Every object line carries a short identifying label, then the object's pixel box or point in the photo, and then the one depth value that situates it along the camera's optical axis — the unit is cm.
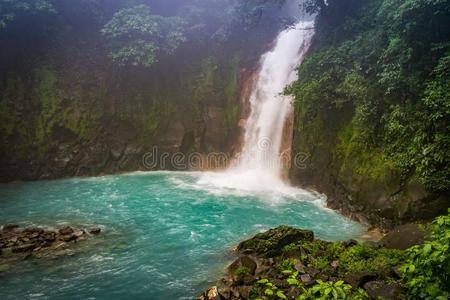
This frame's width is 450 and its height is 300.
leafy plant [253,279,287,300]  627
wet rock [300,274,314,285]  662
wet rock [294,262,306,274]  714
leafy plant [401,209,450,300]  407
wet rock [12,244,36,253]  942
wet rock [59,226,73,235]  1042
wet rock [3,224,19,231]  1105
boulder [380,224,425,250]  800
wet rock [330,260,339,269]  728
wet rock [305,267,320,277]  698
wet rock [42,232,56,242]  997
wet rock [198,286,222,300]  651
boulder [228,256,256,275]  765
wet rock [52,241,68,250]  962
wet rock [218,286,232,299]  658
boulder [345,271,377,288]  633
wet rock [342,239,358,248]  844
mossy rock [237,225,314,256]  862
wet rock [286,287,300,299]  616
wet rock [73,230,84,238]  1033
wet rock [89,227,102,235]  1067
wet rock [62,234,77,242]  1005
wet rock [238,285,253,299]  654
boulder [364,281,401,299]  570
